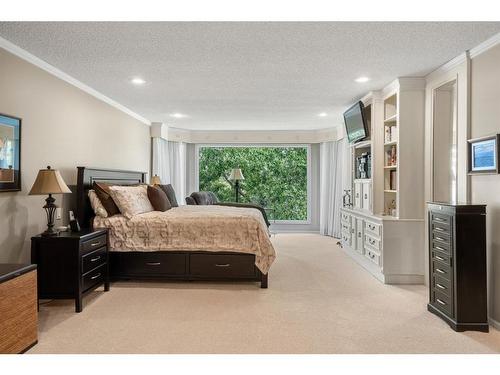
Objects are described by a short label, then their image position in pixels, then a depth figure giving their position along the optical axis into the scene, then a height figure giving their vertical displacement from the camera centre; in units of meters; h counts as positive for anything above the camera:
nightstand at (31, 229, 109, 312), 3.26 -0.73
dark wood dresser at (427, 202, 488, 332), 2.87 -0.66
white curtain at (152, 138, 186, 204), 7.37 +0.49
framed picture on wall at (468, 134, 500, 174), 2.90 +0.28
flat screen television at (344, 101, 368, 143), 5.06 +0.96
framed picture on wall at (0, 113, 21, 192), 3.09 +0.29
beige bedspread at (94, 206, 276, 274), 4.09 -0.54
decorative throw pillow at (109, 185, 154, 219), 4.21 -0.17
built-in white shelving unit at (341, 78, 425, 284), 4.22 -0.20
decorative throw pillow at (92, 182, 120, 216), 4.25 -0.15
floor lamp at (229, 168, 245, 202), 8.35 +0.24
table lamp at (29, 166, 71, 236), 3.29 -0.01
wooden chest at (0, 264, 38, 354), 2.25 -0.81
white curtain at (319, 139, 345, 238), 7.85 +0.02
